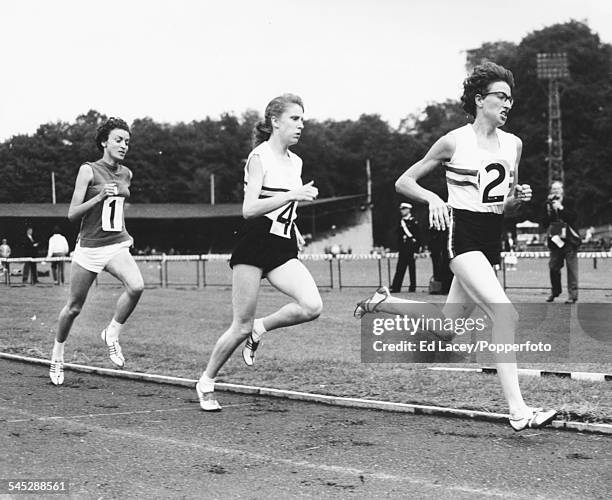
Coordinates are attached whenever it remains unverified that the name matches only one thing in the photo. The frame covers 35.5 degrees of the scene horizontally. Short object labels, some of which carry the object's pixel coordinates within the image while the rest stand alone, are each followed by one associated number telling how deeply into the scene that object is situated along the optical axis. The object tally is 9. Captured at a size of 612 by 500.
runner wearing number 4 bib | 6.57
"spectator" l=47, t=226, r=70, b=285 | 28.97
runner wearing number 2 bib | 6.05
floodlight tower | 71.94
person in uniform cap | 21.17
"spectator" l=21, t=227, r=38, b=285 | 28.74
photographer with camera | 17.14
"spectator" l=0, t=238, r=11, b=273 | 33.97
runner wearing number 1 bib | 8.28
